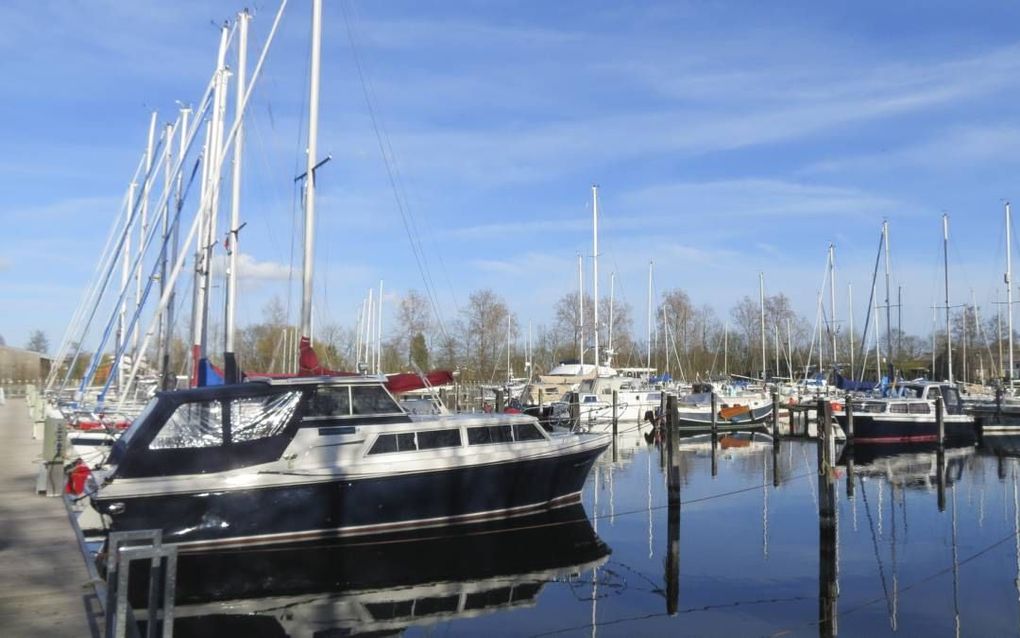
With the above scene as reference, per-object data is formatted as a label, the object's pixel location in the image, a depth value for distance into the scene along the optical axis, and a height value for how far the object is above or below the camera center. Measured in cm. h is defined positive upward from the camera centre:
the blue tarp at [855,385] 5706 -48
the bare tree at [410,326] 7869 +425
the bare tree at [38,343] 11888 +404
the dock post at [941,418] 3756 -167
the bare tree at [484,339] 7588 +316
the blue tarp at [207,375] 2208 +0
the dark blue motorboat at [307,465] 1584 -166
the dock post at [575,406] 4367 -141
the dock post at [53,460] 1844 -178
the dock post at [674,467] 2117 -212
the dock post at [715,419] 4659 -216
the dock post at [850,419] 3872 -177
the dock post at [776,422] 4008 -200
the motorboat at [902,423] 3981 -196
